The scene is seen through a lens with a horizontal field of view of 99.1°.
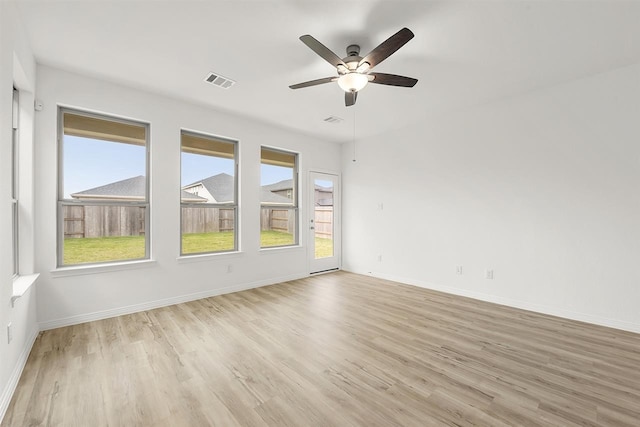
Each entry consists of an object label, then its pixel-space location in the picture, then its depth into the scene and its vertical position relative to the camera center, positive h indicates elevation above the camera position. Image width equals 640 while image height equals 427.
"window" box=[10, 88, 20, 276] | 2.63 +0.32
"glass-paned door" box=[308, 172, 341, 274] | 5.51 -0.19
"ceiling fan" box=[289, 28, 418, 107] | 2.11 +1.27
